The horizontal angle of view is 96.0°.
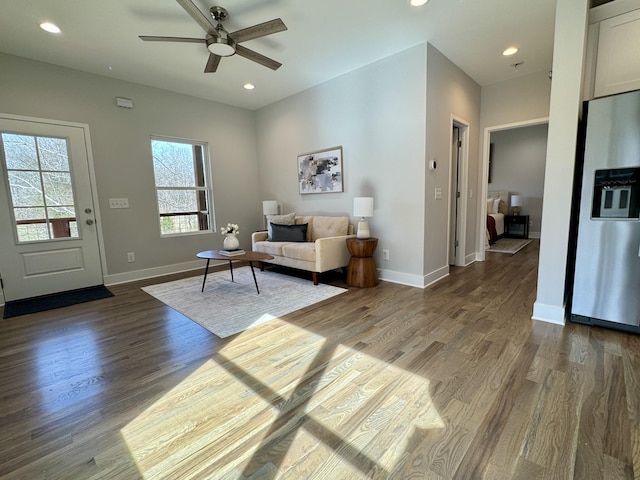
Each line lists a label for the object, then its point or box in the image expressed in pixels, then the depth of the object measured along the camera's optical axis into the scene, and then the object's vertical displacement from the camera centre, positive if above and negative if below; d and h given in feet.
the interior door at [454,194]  14.20 +0.36
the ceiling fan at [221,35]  7.71 +4.96
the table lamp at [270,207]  16.57 -0.04
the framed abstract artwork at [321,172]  13.85 +1.71
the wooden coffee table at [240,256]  11.01 -1.89
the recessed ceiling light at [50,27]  8.88 +5.81
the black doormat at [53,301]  10.18 -3.35
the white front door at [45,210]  10.92 +0.12
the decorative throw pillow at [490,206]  22.23 -0.44
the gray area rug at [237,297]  8.84 -3.36
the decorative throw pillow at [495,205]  22.18 -0.39
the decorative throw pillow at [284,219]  15.25 -0.68
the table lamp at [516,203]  22.30 -0.28
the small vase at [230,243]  11.84 -1.43
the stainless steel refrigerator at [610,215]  6.77 -0.45
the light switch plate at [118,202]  13.16 +0.40
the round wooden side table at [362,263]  11.66 -2.41
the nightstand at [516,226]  22.20 -2.10
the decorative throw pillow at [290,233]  14.11 -1.32
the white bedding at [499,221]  21.09 -1.55
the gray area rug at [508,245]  17.87 -3.05
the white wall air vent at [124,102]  13.00 +4.93
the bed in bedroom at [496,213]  19.77 -0.98
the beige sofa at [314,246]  12.01 -1.81
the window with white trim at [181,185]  14.87 +1.28
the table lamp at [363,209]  11.70 -0.20
